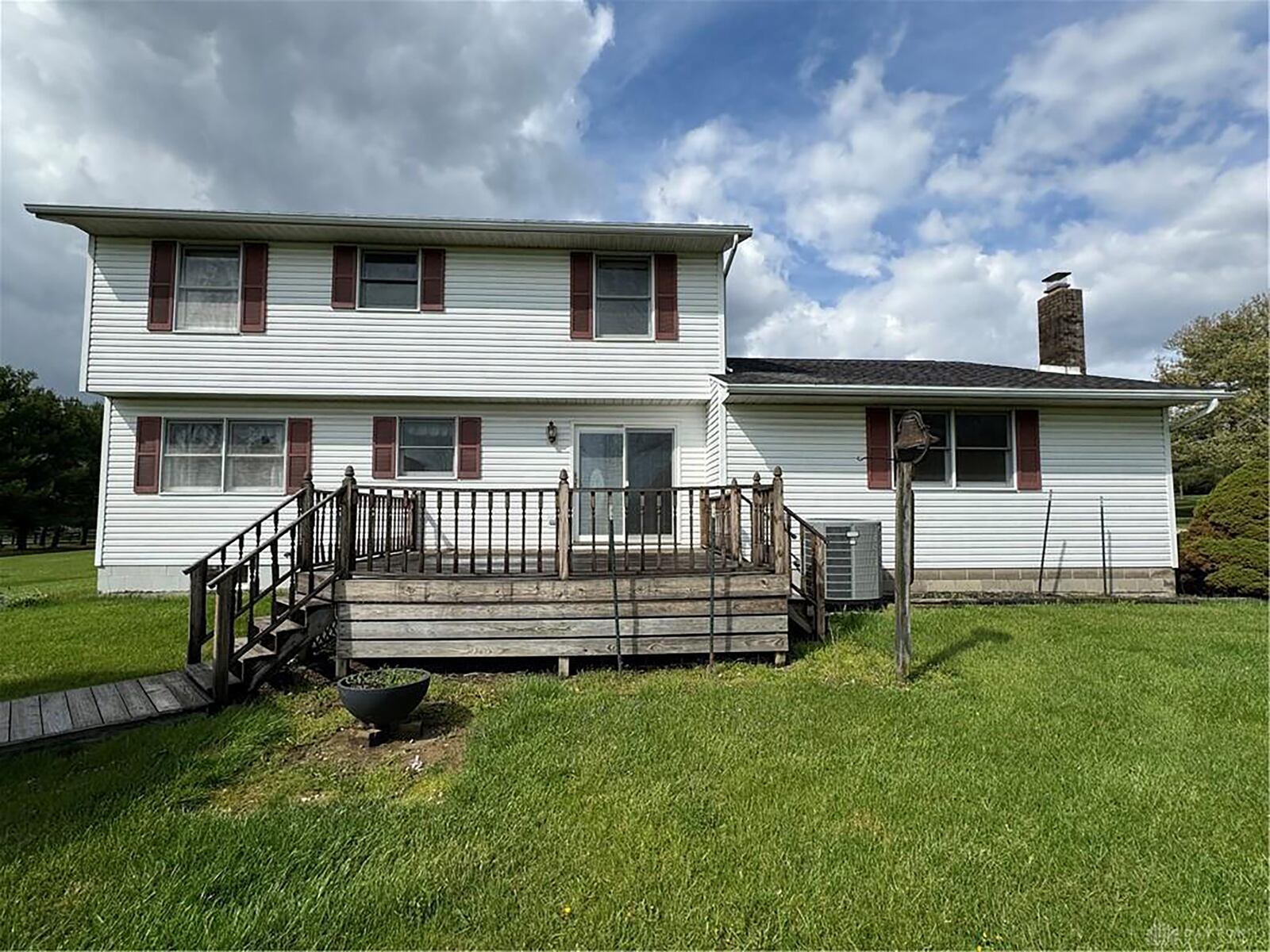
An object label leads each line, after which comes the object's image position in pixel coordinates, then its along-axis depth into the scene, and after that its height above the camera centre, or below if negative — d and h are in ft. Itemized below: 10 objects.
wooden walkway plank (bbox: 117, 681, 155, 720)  14.14 -4.64
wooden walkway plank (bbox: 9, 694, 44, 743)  12.88 -4.70
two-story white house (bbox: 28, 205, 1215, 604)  30.01 +5.55
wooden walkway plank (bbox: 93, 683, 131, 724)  13.84 -4.65
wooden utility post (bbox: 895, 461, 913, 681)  17.13 -1.46
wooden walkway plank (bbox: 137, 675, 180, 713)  14.47 -4.60
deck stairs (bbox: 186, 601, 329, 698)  15.78 -3.90
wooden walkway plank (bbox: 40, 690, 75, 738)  13.25 -4.69
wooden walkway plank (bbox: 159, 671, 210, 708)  14.76 -4.55
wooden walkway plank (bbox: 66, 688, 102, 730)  13.51 -4.68
